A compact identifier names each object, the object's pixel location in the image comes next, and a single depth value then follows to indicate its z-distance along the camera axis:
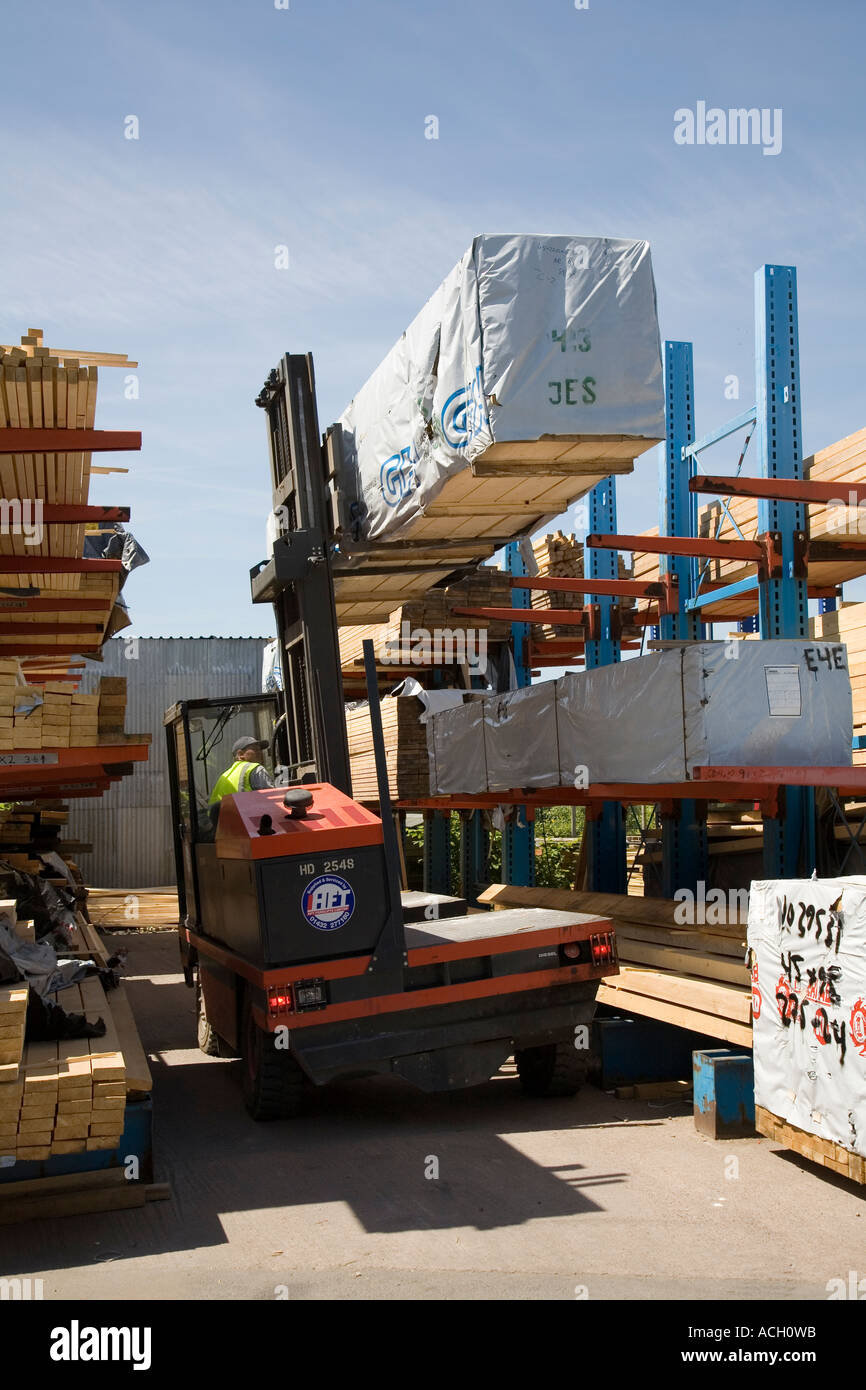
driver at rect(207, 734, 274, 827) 8.41
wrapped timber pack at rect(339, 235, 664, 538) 6.71
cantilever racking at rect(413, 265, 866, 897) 8.74
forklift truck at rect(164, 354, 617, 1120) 6.97
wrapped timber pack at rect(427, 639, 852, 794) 7.68
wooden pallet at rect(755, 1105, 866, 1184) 5.88
